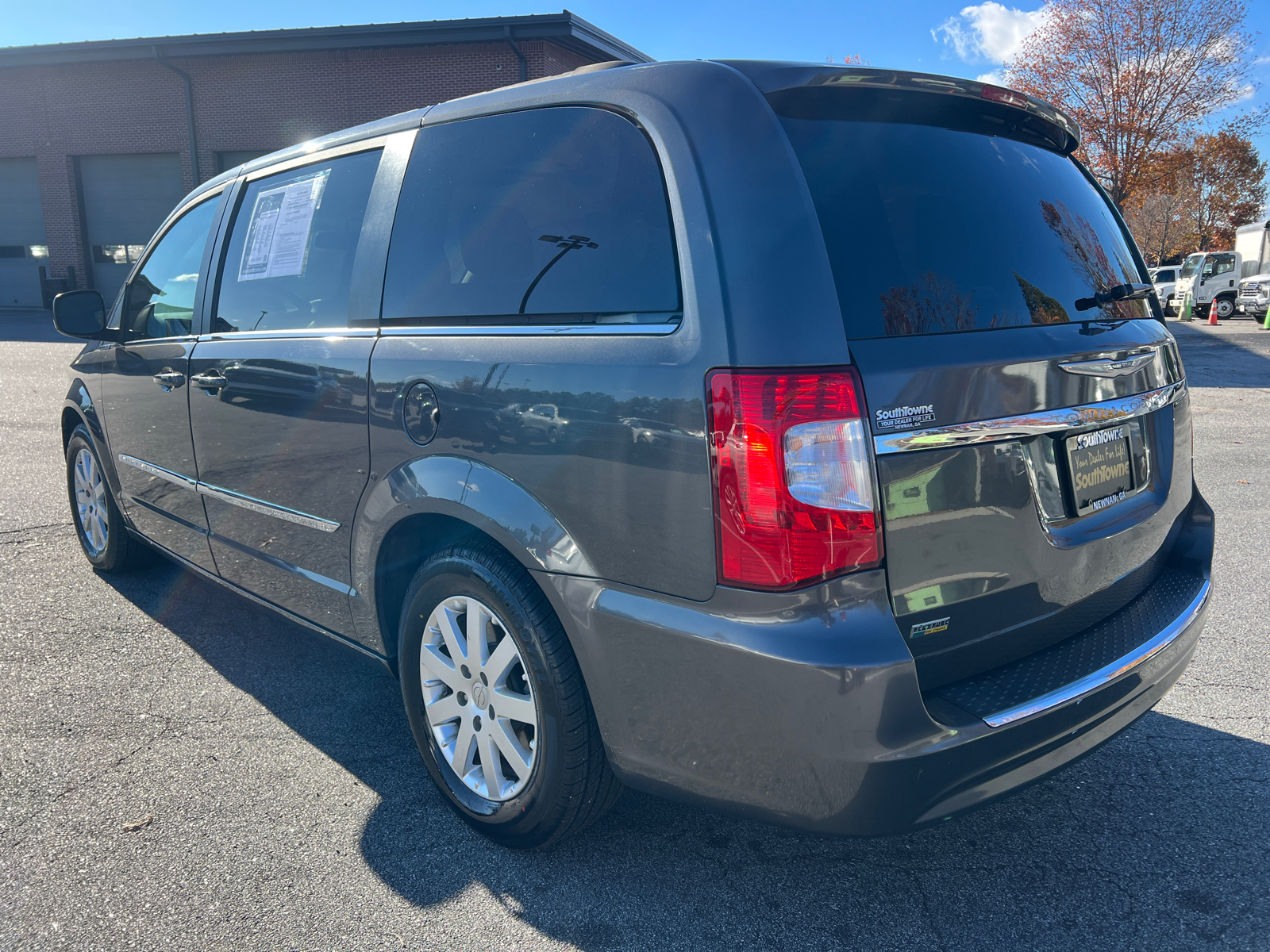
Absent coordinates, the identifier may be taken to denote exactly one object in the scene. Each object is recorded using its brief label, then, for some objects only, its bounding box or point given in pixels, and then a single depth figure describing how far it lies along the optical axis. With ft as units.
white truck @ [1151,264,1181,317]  98.89
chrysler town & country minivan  5.72
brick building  75.72
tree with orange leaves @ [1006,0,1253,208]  107.65
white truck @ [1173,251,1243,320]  94.32
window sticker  9.95
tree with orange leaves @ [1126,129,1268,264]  152.35
